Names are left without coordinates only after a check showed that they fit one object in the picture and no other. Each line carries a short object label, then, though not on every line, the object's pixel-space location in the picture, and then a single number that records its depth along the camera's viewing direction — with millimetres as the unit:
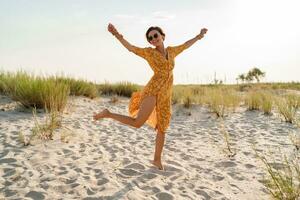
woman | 4301
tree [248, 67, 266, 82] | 37922
